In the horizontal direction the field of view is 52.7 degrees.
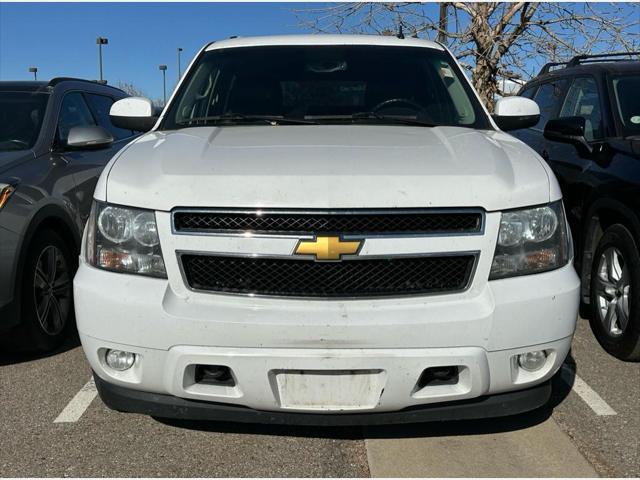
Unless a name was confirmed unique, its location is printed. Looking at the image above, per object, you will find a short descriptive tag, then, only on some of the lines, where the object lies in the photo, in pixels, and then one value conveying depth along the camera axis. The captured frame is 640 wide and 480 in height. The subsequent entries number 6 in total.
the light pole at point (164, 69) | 47.93
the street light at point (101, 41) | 35.09
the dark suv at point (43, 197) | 3.78
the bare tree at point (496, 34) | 10.80
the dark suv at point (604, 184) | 3.90
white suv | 2.40
